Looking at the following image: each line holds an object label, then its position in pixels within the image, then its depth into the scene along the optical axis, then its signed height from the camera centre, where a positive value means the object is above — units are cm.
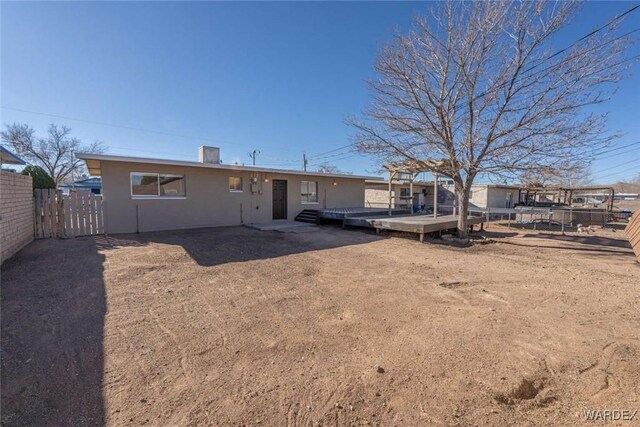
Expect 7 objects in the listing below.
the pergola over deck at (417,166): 916 +109
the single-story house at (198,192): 926 +12
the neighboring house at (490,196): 2460 +30
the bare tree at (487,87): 724 +317
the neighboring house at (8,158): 523 +72
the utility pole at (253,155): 3501 +509
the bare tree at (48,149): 2552 +427
